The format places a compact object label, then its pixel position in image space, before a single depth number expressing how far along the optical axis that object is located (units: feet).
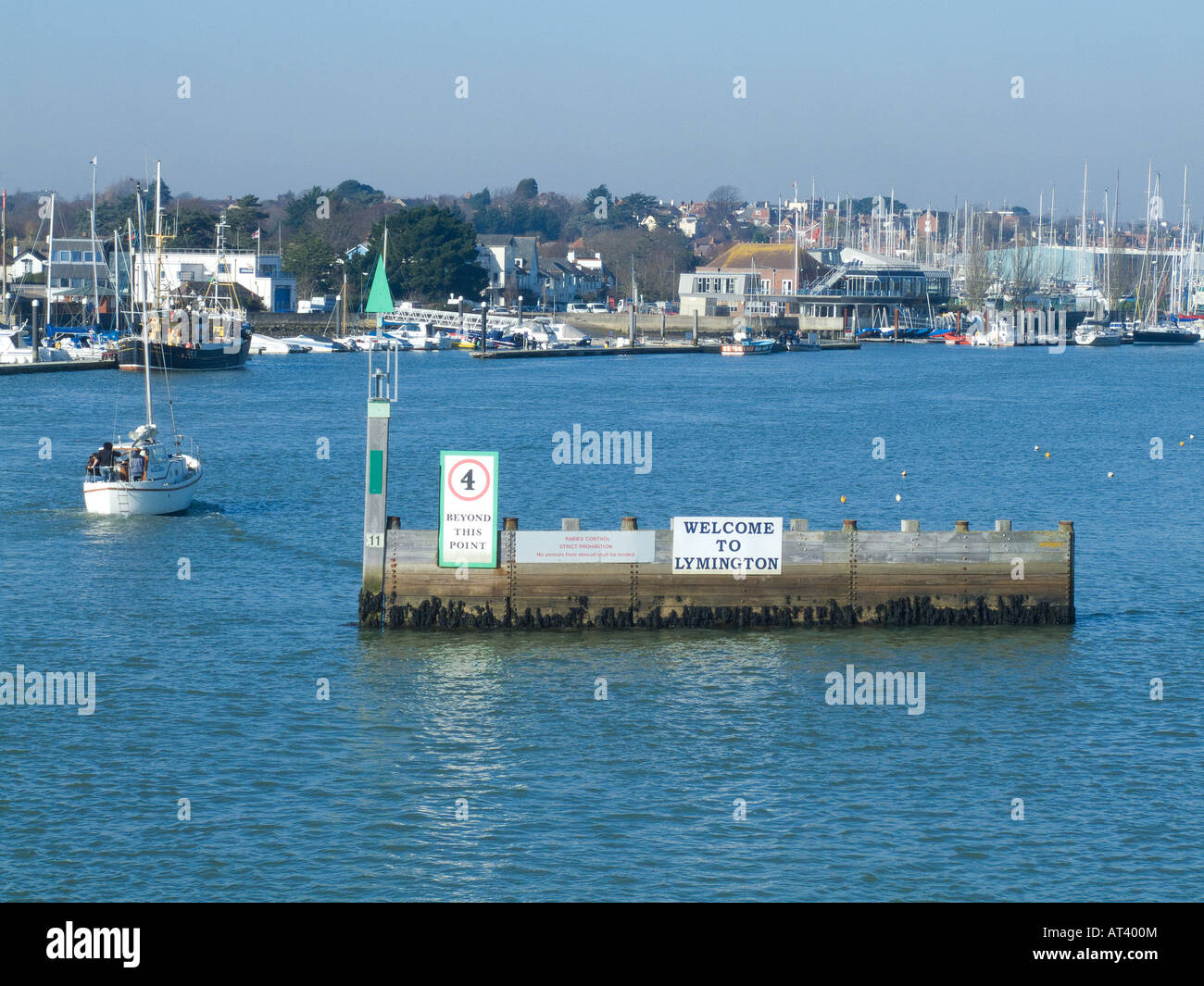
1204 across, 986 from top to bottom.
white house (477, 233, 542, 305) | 613.11
